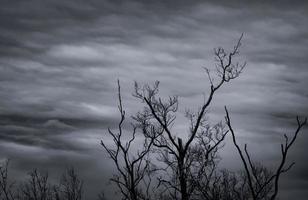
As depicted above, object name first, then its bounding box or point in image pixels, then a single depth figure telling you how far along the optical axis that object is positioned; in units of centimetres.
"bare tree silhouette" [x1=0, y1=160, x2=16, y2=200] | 4309
